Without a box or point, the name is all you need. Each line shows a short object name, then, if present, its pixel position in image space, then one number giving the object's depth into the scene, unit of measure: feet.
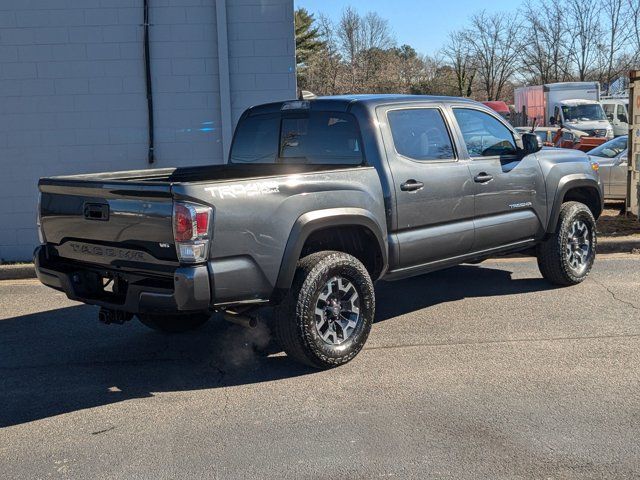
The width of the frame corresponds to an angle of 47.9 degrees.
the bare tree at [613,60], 115.14
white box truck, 84.48
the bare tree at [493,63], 155.63
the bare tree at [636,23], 110.32
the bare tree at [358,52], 118.11
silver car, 41.83
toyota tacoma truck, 14.82
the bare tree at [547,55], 132.57
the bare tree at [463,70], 146.57
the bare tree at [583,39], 123.18
